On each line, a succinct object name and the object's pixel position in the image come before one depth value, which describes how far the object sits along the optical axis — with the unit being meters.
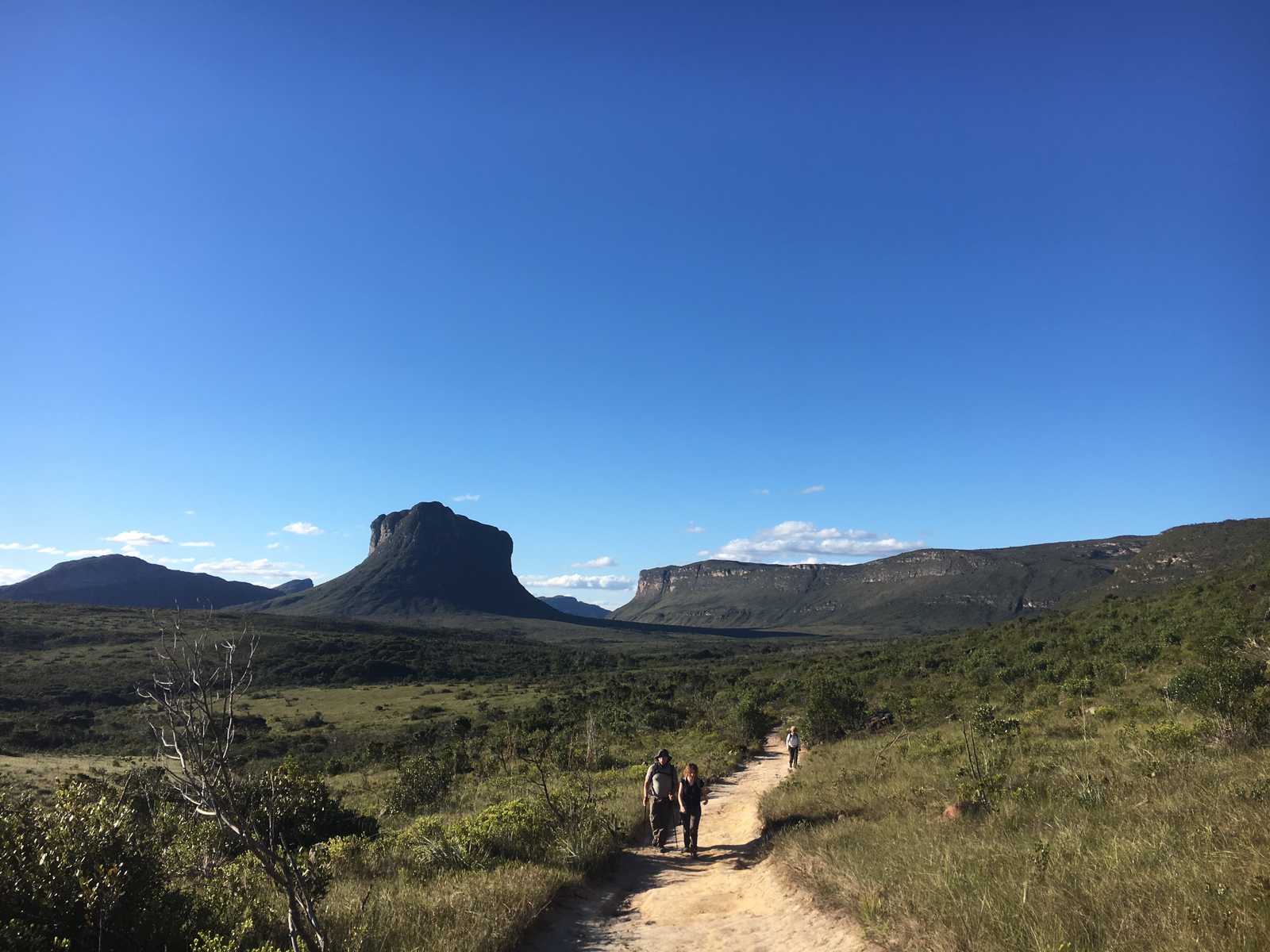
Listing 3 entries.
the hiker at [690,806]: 10.41
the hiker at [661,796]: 10.74
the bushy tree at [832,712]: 22.36
